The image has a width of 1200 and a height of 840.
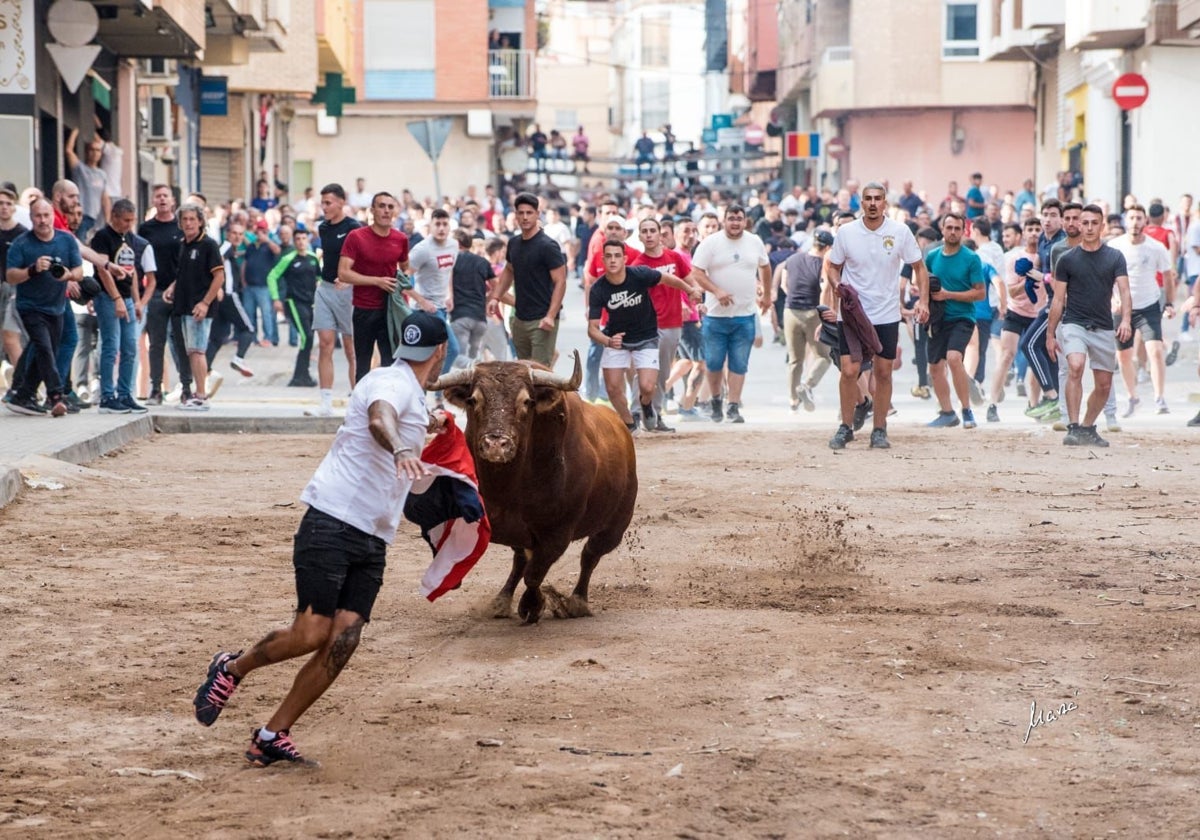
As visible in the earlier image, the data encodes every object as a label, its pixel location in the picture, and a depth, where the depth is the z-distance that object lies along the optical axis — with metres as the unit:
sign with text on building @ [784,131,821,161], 56.00
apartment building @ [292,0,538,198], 59.56
